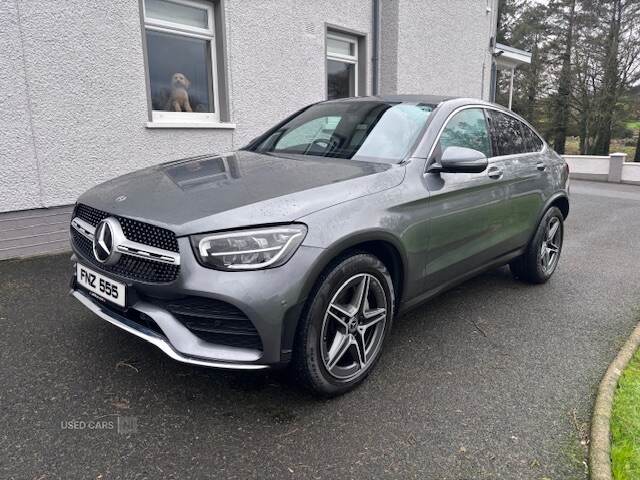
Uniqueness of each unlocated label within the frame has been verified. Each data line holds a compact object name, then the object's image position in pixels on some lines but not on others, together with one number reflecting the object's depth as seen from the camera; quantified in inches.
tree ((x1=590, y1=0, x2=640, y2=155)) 893.2
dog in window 234.1
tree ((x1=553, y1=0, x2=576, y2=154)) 1002.1
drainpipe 332.2
